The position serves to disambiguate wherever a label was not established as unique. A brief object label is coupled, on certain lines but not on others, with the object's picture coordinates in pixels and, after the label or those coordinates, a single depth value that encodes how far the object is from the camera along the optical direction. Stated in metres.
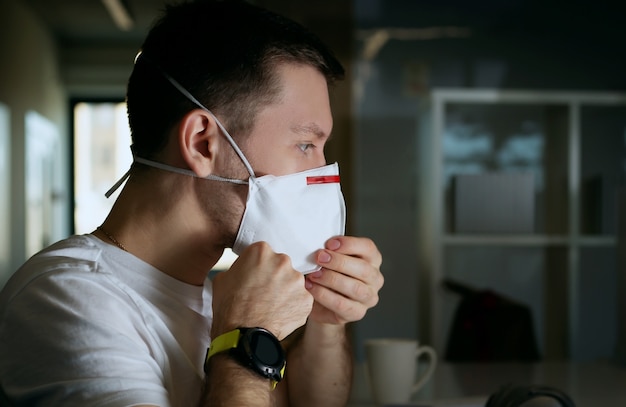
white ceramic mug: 1.29
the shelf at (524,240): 2.97
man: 0.84
